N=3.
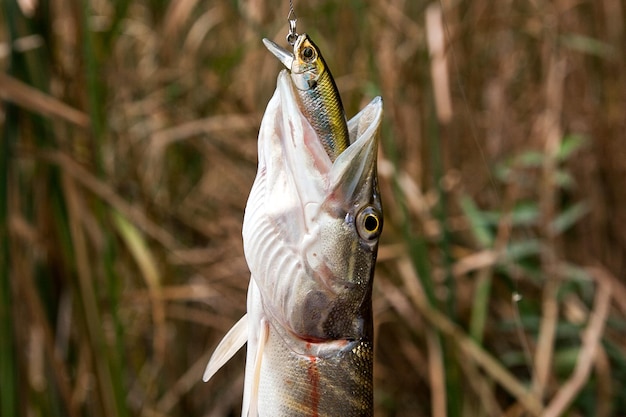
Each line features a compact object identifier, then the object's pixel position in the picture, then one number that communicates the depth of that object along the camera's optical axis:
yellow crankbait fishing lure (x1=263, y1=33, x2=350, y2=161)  0.61
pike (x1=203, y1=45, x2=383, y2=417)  0.63
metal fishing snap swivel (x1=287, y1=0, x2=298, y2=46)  0.61
